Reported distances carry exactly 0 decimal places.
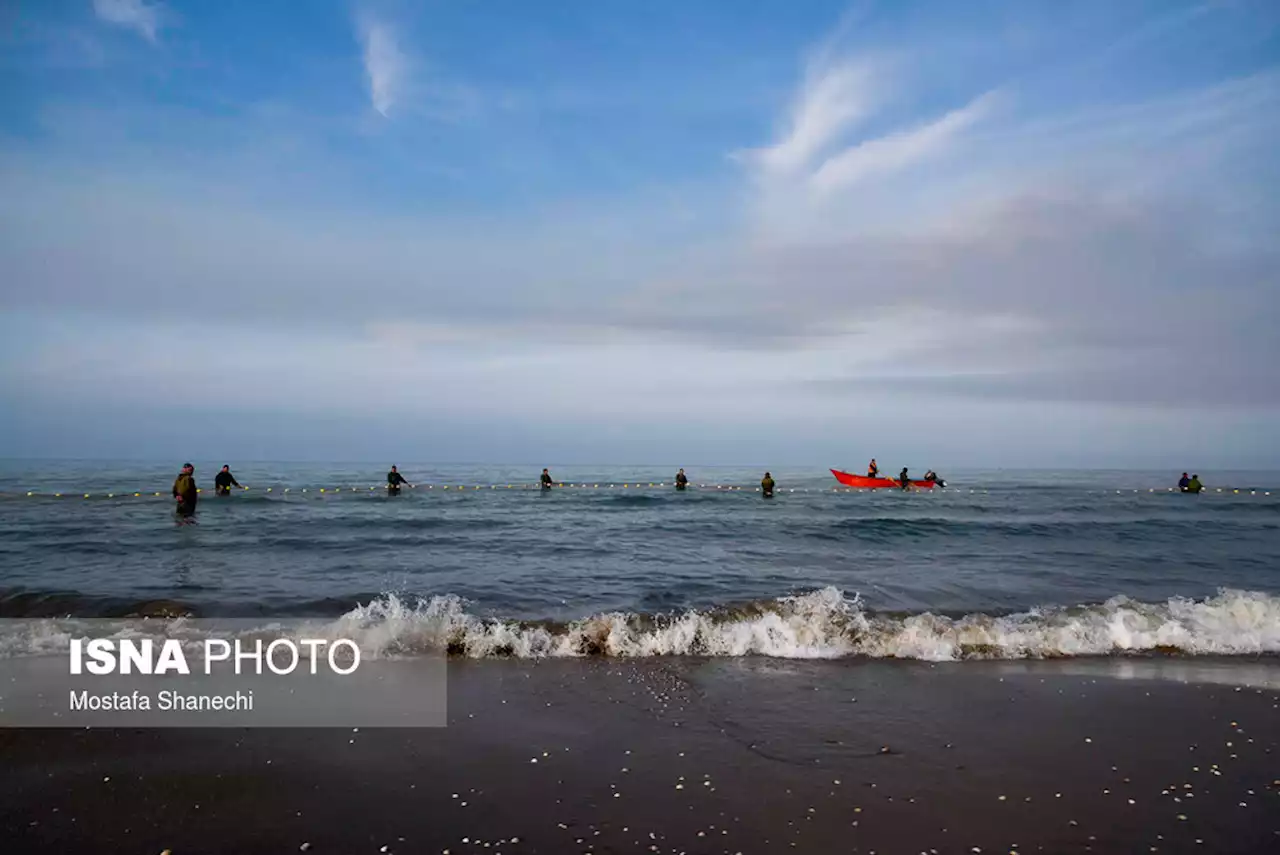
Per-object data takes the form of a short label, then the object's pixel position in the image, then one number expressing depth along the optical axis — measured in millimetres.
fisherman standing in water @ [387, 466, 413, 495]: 38181
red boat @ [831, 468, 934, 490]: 45706
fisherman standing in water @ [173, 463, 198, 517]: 24547
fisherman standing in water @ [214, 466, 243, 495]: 32156
